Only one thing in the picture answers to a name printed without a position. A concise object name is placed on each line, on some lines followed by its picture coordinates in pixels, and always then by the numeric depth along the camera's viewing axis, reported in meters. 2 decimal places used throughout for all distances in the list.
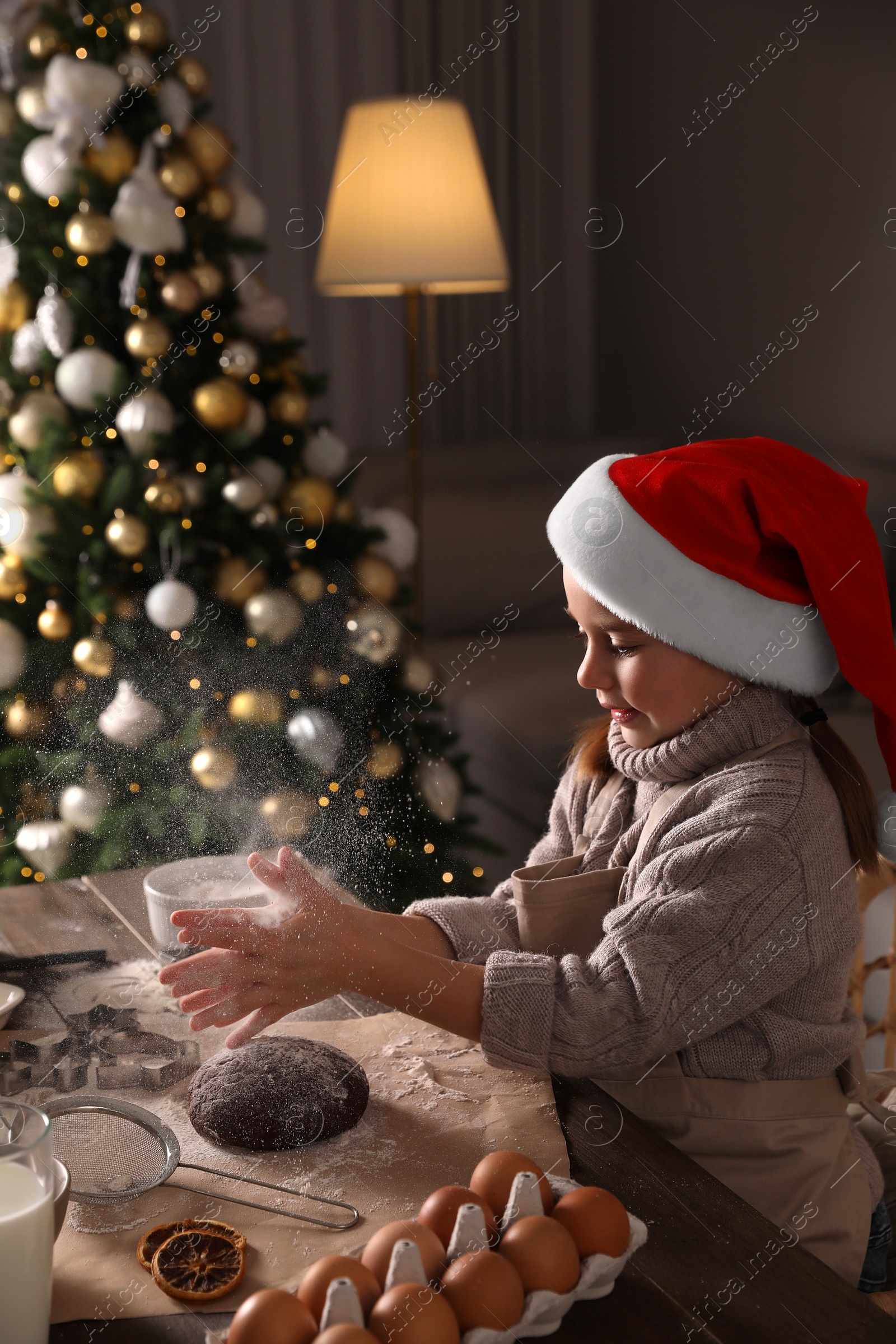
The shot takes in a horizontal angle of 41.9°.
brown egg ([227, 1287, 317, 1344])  0.54
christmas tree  1.92
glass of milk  0.56
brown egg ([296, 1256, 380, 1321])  0.57
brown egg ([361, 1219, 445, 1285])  0.59
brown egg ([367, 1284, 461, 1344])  0.55
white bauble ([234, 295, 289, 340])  2.03
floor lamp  2.28
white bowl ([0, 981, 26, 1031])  0.90
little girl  0.84
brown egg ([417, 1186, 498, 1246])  0.62
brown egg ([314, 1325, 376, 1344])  0.53
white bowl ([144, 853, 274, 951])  0.98
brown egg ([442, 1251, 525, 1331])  0.57
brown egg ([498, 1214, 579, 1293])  0.59
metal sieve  0.70
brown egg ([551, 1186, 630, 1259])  0.61
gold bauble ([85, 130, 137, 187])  1.92
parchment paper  0.63
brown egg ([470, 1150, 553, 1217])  0.65
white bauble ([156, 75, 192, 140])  1.93
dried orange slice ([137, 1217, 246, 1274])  0.64
